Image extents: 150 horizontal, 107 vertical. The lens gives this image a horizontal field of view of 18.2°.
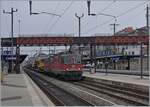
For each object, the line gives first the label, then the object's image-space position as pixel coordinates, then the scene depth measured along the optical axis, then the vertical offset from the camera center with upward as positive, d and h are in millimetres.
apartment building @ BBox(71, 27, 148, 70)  77688 -1293
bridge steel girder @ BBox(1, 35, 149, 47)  80625 +2358
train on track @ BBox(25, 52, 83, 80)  46906 -1244
